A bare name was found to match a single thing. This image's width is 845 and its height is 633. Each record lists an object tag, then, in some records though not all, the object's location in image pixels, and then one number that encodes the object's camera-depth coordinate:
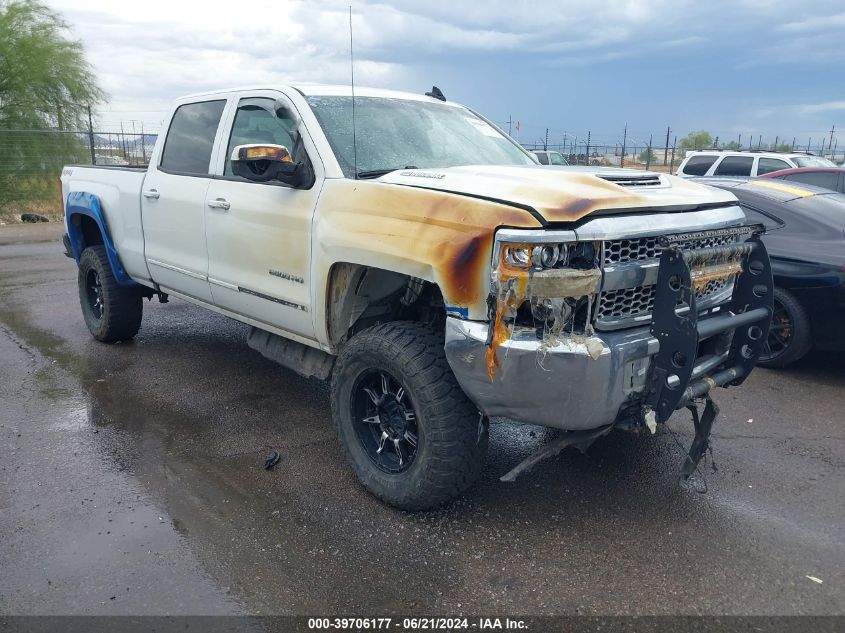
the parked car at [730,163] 14.00
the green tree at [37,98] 18.66
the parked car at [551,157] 22.25
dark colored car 5.43
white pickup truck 2.91
